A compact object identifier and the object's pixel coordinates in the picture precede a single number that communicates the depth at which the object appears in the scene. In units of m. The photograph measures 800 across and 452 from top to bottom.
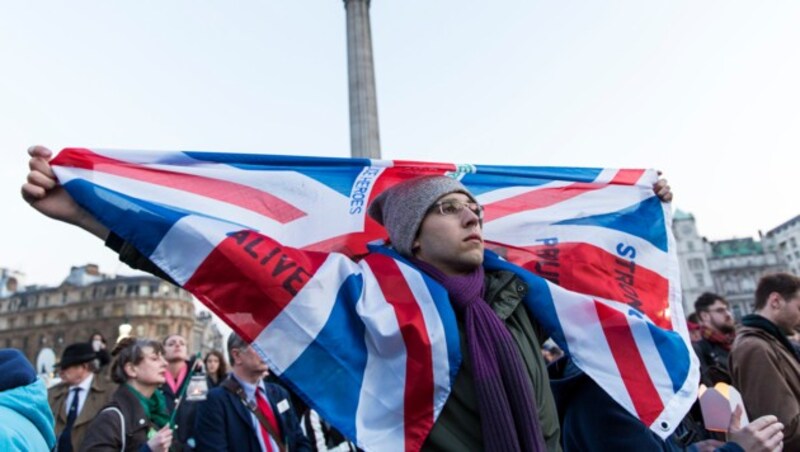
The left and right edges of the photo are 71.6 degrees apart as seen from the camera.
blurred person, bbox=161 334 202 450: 5.53
